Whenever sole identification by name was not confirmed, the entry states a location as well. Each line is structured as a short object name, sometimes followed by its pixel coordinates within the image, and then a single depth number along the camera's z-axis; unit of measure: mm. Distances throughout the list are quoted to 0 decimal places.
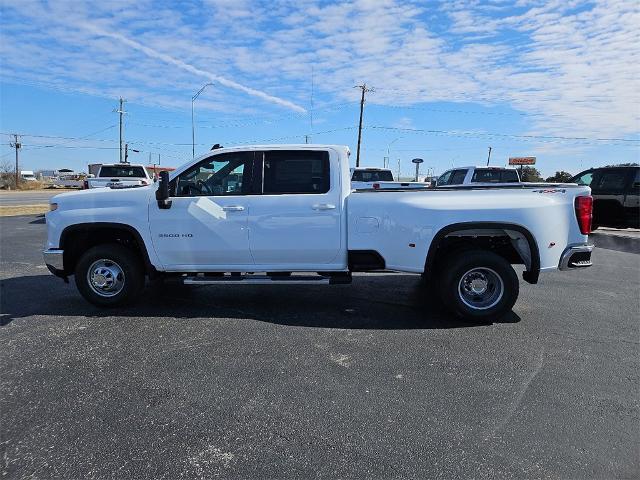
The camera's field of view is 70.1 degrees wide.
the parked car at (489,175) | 15250
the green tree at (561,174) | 53031
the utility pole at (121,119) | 59712
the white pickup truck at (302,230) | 5172
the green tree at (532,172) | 65275
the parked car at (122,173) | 15375
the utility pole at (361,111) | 44344
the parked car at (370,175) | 16625
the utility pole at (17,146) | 69050
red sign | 61562
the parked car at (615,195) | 13000
